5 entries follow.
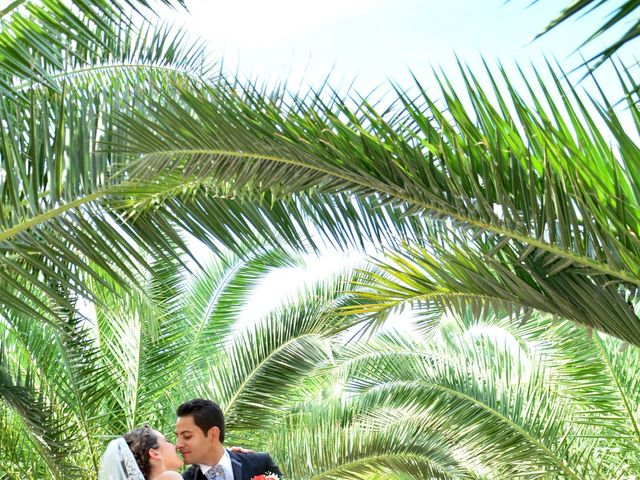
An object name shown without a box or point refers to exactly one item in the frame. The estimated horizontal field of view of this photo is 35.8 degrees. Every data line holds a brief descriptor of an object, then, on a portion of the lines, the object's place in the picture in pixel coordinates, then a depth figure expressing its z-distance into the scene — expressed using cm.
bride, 547
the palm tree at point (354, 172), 354
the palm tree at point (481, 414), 923
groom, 546
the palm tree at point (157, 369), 896
